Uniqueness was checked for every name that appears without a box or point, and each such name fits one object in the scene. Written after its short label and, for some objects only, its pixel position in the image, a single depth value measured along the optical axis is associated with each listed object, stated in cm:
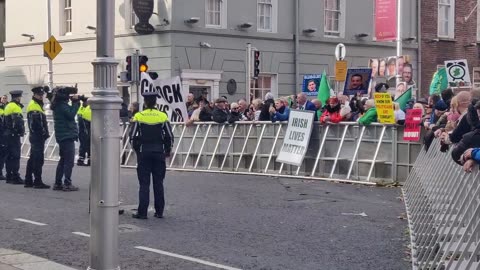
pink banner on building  2766
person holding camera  1543
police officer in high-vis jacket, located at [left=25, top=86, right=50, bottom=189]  1584
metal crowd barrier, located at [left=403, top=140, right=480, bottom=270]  660
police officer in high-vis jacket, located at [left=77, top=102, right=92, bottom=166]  2127
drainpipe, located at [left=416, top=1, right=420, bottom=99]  3484
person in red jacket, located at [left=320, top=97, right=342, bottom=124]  1800
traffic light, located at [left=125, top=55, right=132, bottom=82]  2182
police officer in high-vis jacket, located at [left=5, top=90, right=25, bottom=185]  1688
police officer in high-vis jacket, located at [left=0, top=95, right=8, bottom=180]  1745
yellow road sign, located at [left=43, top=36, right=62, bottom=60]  2787
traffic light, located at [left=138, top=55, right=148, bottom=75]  2170
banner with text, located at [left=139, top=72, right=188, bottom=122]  2092
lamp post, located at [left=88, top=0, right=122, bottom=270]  639
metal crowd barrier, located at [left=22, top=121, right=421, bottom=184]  1692
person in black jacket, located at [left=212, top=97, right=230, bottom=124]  2034
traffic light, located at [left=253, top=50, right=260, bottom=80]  2553
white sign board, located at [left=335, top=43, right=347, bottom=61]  2325
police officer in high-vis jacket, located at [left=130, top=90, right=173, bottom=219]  1199
